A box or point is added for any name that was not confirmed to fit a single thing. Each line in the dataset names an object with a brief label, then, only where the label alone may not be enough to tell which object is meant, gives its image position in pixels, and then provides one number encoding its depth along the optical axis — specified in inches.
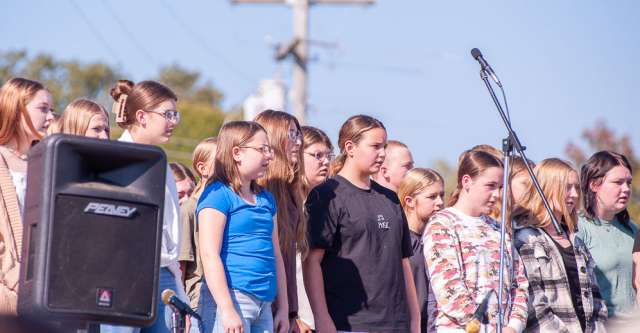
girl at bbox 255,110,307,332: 466.9
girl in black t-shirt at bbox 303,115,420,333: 466.0
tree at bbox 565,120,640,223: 2171.3
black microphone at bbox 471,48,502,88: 467.8
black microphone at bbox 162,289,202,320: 358.7
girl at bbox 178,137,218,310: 483.7
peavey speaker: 321.8
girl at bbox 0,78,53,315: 368.2
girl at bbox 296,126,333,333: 518.9
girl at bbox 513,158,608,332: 523.6
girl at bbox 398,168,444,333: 584.8
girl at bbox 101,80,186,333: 411.6
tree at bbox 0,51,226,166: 2506.7
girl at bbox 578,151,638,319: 566.5
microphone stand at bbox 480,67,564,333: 461.9
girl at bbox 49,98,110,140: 425.2
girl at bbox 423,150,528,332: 489.6
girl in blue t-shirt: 419.0
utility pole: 1758.8
